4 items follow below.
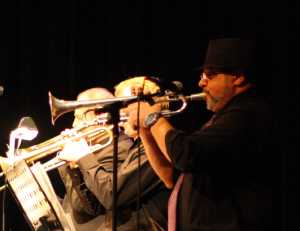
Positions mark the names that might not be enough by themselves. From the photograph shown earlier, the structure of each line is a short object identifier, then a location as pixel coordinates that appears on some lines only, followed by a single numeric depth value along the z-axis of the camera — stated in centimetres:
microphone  478
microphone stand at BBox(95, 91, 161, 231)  477
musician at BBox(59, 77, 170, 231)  526
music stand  512
